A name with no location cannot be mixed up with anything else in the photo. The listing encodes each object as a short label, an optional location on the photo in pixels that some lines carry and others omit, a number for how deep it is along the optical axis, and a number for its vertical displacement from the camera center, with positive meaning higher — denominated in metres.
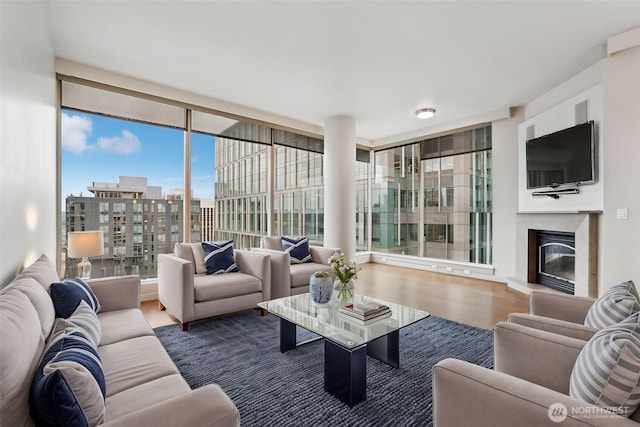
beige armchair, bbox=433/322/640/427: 0.94 -0.63
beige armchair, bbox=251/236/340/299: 3.63 -0.70
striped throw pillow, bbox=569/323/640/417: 0.94 -0.51
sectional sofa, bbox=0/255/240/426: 0.89 -0.58
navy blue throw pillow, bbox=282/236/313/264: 4.26 -0.49
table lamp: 2.94 -0.28
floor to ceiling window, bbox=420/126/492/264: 5.43 +0.33
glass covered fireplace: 3.92 -0.65
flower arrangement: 2.56 -0.48
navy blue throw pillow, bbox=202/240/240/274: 3.52 -0.50
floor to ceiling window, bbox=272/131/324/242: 5.50 +0.52
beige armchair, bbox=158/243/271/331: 2.96 -0.75
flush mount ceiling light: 4.81 +1.58
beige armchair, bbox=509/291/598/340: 1.55 -0.59
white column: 5.23 +0.56
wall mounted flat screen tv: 3.40 +0.67
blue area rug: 1.75 -1.13
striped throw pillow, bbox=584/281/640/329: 1.34 -0.43
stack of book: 2.22 -0.73
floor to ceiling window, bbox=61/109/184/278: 3.61 +0.35
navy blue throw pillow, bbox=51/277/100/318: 1.73 -0.48
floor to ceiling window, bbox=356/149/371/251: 7.11 +0.25
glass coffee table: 1.87 -0.79
